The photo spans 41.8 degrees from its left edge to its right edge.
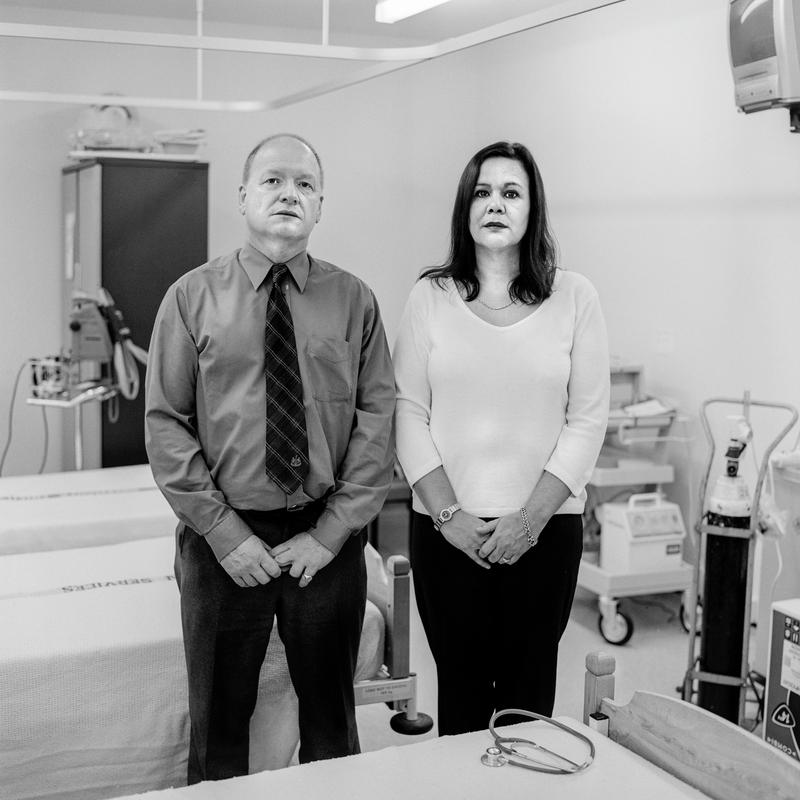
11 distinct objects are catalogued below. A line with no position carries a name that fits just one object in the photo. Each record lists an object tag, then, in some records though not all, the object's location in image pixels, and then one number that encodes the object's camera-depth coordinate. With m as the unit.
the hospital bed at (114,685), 2.23
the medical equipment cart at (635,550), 3.90
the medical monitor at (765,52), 2.75
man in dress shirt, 1.95
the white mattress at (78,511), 3.45
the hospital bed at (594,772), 1.44
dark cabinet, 4.79
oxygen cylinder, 2.81
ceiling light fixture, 2.96
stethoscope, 1.52
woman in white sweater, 2.07
